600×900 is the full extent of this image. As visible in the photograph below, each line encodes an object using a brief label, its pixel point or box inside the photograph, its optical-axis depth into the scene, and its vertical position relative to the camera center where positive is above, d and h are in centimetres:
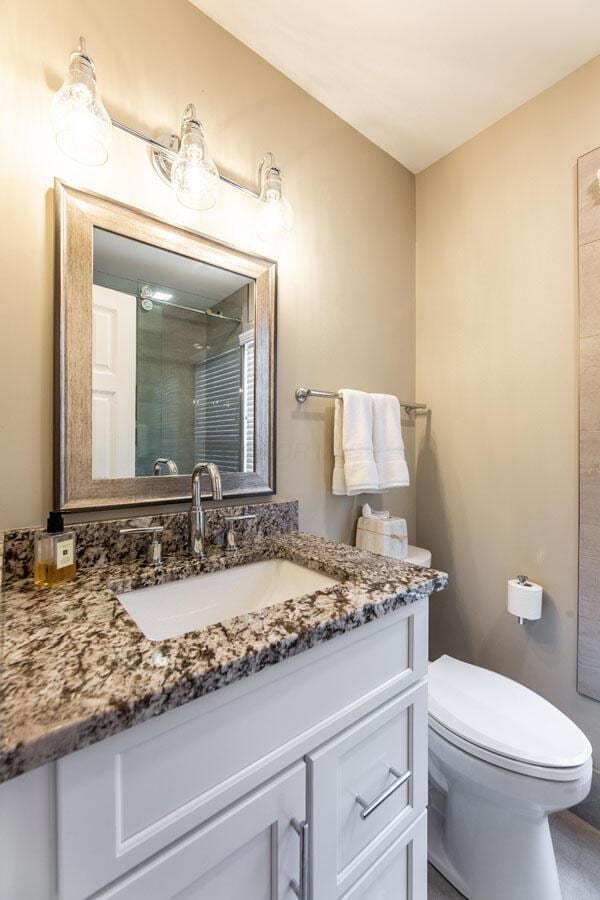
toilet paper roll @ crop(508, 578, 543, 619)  138 -52
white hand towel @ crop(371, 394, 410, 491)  146 +1
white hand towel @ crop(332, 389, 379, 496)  136 +1
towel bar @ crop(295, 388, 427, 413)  135 +19
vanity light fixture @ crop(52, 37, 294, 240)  86 +74
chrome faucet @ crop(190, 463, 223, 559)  102 -17
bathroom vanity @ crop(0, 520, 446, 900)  43 -40
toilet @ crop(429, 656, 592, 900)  95 -80
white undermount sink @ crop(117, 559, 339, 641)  85 -34
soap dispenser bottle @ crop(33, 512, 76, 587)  80 -21
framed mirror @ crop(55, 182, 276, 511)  92 +24
